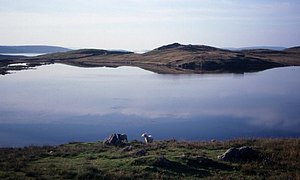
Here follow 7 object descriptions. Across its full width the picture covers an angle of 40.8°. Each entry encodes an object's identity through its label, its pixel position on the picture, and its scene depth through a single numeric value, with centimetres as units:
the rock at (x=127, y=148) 2069
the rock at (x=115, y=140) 2342
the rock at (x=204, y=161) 1723
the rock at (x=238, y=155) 1803
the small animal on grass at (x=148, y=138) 2509
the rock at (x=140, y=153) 1914
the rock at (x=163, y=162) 1665
